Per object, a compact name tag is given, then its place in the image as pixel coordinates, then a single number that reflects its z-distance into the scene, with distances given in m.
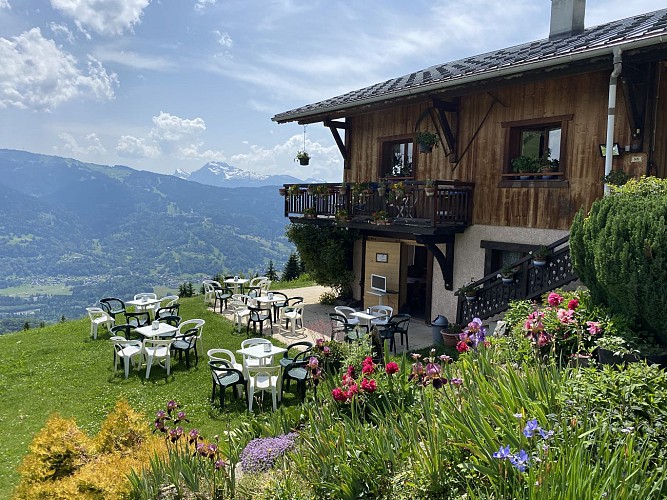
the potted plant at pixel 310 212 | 14.56
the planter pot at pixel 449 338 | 10.27
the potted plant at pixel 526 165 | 10.42
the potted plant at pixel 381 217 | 11.85
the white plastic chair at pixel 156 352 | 9.69
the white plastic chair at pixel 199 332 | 10.96
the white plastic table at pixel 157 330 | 10.34
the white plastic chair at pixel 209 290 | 16.62
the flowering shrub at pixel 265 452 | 4.25
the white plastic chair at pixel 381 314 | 11.20
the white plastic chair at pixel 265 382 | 7.81
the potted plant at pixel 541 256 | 8.91
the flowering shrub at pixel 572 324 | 5.25
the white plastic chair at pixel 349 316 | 11.41
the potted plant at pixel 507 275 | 9.42
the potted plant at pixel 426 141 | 12.13
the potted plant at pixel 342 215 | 13.16
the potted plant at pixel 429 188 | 10.73
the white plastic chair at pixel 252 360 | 8.11
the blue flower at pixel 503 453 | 2.44
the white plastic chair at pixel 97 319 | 13.10
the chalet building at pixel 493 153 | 8.52
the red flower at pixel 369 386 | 4.06
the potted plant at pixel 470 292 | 10.21
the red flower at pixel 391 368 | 4.03
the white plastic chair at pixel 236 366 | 8.26
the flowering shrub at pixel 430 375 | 3.66
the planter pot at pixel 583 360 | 5.15
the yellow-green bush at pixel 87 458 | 4.14
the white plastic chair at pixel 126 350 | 9.72
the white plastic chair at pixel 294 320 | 12.34
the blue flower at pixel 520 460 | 2.36
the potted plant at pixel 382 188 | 12.09
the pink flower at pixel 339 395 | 4.00
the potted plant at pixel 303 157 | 15.88
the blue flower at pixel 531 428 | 2.56
